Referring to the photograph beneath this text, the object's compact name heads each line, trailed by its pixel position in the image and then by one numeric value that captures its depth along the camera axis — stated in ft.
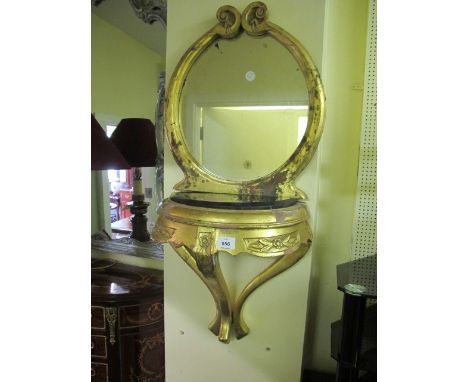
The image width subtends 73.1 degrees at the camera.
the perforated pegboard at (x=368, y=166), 3.41
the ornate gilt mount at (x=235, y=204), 2.90
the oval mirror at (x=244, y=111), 3.31
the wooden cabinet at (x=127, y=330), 4.15
